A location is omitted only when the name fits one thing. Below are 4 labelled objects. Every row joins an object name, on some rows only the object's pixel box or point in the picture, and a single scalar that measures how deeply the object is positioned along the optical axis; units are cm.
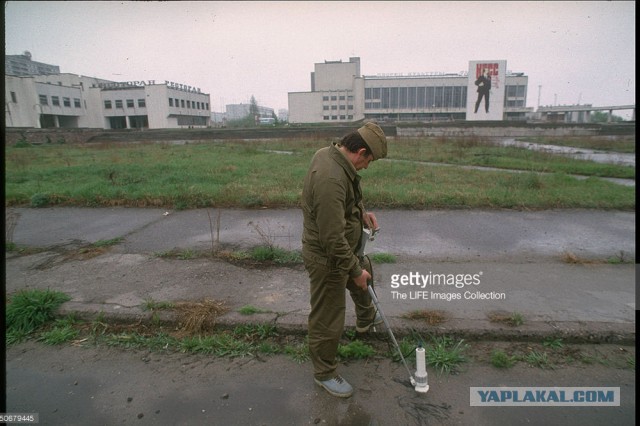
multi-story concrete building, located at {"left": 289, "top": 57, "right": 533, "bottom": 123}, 8569
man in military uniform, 230
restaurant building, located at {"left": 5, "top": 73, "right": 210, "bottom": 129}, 6158
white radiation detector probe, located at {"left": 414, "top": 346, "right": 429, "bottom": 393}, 249
